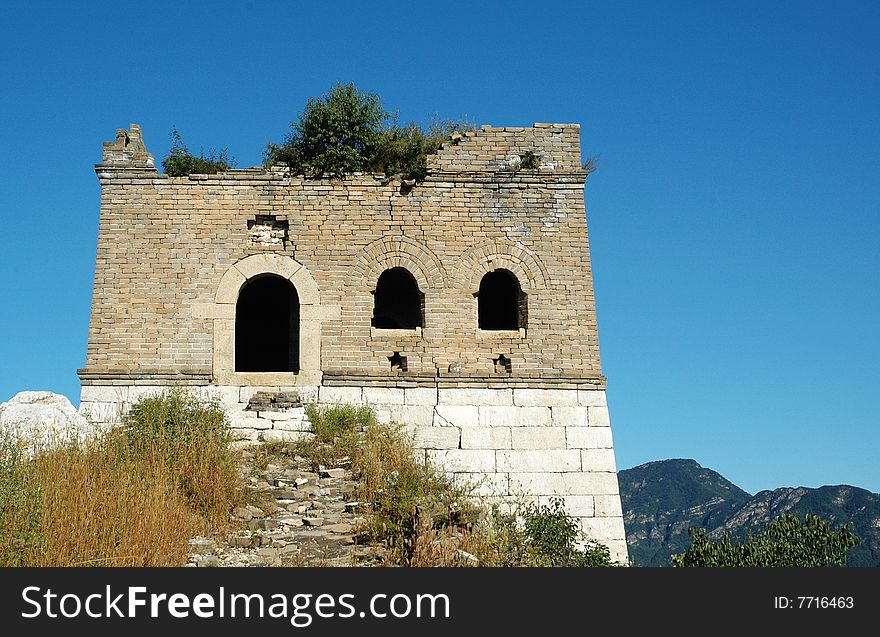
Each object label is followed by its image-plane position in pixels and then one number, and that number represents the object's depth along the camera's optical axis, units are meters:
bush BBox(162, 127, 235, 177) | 16.48
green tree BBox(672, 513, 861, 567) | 14.23
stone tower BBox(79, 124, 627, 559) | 15.32
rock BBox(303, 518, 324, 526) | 11.50
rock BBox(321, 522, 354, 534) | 11.23
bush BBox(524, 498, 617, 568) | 12.45
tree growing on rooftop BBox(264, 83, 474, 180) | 16.48
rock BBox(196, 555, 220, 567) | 9.76
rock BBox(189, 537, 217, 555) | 10.19
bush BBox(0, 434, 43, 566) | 8.88
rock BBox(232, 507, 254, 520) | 11.57
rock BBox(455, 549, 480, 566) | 10.11
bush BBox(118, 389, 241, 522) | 11.55
